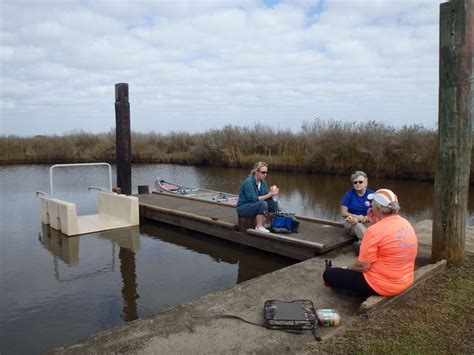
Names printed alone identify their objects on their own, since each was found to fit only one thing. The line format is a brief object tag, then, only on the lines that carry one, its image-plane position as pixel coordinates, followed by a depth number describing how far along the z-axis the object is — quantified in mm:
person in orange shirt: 3797
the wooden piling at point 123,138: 11977
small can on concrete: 3659
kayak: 12275
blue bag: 7406
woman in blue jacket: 7055
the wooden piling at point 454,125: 4730
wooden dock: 6758
